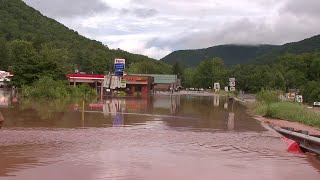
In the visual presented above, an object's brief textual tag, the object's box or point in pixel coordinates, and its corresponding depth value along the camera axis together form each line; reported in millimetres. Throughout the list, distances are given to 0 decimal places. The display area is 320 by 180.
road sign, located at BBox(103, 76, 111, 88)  52484
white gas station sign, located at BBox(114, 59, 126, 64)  54100
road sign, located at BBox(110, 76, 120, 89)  52628
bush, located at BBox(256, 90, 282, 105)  30861
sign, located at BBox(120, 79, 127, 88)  63608
